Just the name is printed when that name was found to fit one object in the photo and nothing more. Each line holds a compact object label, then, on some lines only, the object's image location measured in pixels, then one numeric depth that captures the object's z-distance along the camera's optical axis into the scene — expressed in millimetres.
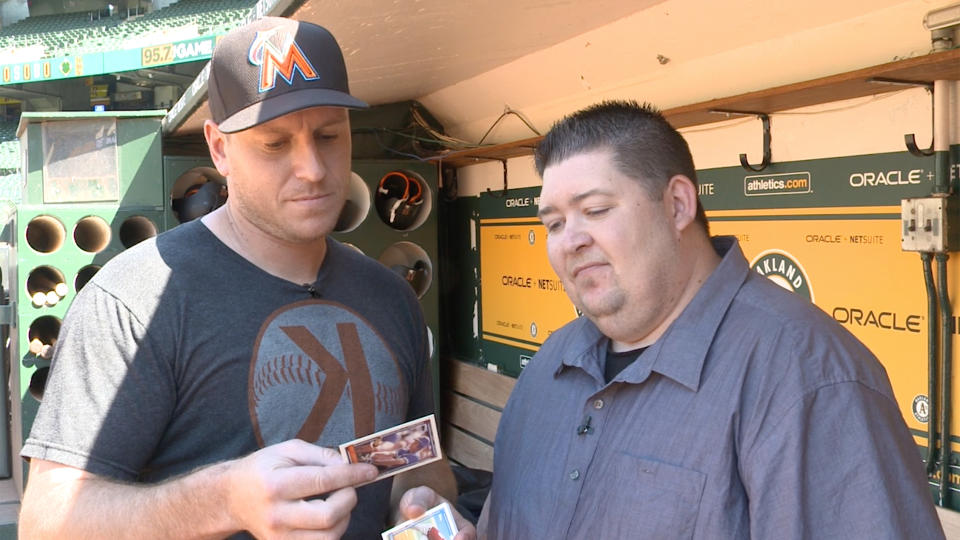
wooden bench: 5180
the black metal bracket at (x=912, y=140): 2594
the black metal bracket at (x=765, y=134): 3256
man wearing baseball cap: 1536
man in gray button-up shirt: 1358
